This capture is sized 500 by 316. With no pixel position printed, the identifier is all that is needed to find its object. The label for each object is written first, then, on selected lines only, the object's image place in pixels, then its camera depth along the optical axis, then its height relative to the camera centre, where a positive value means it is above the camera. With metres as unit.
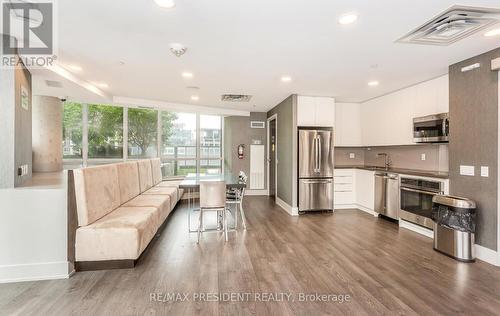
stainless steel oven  3.70 -0.69
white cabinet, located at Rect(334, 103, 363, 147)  5.79 +0.79
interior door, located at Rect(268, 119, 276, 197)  7.01 +0.00
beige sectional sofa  2.60 -0.73
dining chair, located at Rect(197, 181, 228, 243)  3.56 -0.56
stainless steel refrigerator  5.11 -0.26
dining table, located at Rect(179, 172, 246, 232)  3.75 -0.39
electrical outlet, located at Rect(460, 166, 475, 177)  3.12 -0.18
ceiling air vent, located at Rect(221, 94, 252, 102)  5.23 +1.33
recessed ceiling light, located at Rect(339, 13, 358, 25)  2.12 +1.24
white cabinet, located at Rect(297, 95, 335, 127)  5.14 +0.99
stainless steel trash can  2.94 -0.89
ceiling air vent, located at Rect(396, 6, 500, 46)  2.07 +1.24
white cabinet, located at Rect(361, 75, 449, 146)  3.85 +0.86
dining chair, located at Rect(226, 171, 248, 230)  4.04 -0.69
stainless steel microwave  3.59 +0.45
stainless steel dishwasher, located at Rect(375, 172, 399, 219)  4.38 -0.70
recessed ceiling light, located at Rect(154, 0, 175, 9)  1.95 +1.25
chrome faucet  5.25 -0.07
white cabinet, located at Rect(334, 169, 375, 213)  5.36 -0.71
